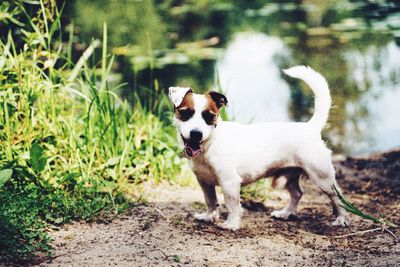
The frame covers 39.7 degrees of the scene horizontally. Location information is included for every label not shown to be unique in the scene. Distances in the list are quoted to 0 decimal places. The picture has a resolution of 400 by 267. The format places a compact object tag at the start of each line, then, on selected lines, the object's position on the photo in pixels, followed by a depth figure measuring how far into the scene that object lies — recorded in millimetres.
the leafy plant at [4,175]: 3358
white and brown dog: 3295
